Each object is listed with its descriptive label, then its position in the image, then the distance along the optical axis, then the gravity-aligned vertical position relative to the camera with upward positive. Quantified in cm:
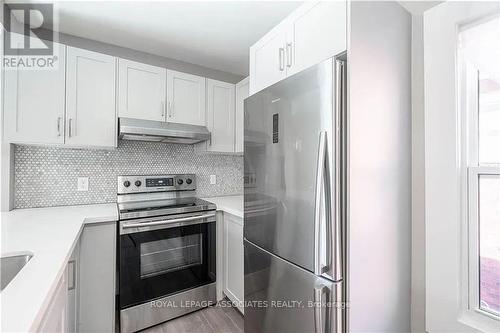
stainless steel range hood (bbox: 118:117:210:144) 195 +31
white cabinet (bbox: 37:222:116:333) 157 -75
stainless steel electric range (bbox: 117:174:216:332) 175 -70
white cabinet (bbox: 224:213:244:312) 193 -76
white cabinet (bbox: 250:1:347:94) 112 +69
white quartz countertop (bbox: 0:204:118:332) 61 -34
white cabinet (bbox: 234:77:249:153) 256 +48
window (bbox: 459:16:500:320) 112 +5
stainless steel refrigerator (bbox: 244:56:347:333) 105 -17
